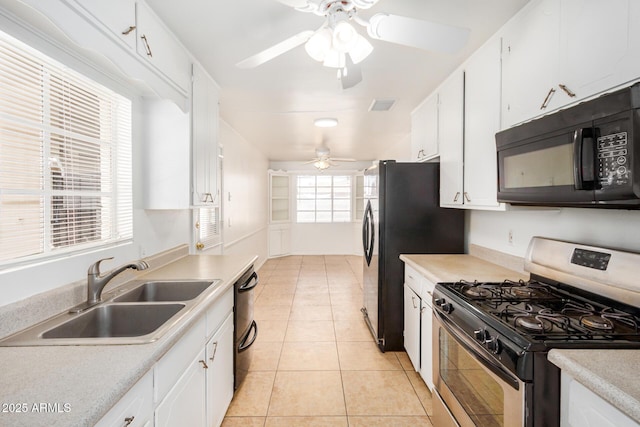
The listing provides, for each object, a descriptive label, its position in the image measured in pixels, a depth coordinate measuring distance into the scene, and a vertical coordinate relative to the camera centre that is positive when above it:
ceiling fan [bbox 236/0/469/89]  1.18 +0.73
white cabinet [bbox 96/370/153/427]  0.79 -0.57
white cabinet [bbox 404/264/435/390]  2.02 -0.84
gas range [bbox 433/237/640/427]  1.00 -0.44
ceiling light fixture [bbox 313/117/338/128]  3.67 +1.08
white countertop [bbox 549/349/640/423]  0.73 -0.46
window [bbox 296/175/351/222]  7.57 +0.27
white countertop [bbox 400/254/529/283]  1.88 -0.42
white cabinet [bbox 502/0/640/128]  1.07 +0.66
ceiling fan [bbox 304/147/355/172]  5.52 +0.95
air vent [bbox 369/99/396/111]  3.00 +1.08
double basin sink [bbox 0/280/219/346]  1.03 -0.47
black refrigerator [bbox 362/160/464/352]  2.63 -0.15
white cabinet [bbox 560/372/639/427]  0.77 -0.57
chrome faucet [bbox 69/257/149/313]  1.39 -0.35
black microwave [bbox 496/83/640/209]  0.98 +0.21
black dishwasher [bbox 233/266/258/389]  1.99 -0.82
